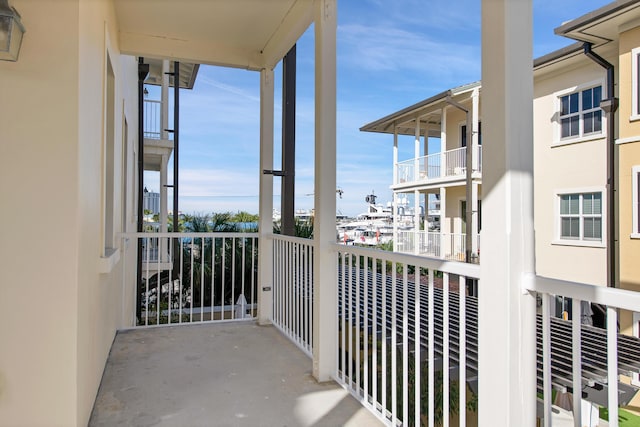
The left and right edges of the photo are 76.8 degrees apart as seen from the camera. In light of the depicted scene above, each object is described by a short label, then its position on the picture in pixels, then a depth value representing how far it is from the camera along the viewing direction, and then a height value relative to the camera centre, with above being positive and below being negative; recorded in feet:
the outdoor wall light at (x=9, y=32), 4.63 +2.21
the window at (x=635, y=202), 21.33 +0.86
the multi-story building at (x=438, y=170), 31.22 +4.23
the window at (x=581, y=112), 25.31 +6.78
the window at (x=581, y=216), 25.27 +0.11
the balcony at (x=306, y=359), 4.99 -3.49
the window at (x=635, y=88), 20.78 +6.85
